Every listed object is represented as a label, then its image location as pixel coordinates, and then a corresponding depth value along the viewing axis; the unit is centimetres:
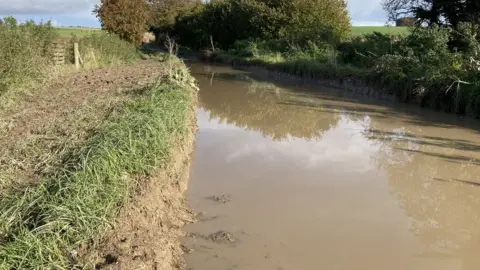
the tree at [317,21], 2739
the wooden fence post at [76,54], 1789
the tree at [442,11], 1766
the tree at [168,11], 4762
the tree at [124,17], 2569
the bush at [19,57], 1009
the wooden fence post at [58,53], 1622
